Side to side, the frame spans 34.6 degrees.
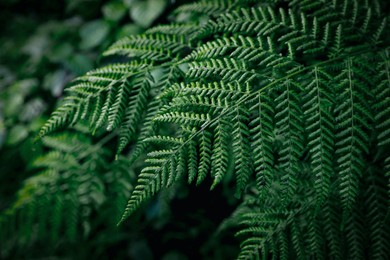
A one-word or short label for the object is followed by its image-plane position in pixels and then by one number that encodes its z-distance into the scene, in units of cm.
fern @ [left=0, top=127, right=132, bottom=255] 77
